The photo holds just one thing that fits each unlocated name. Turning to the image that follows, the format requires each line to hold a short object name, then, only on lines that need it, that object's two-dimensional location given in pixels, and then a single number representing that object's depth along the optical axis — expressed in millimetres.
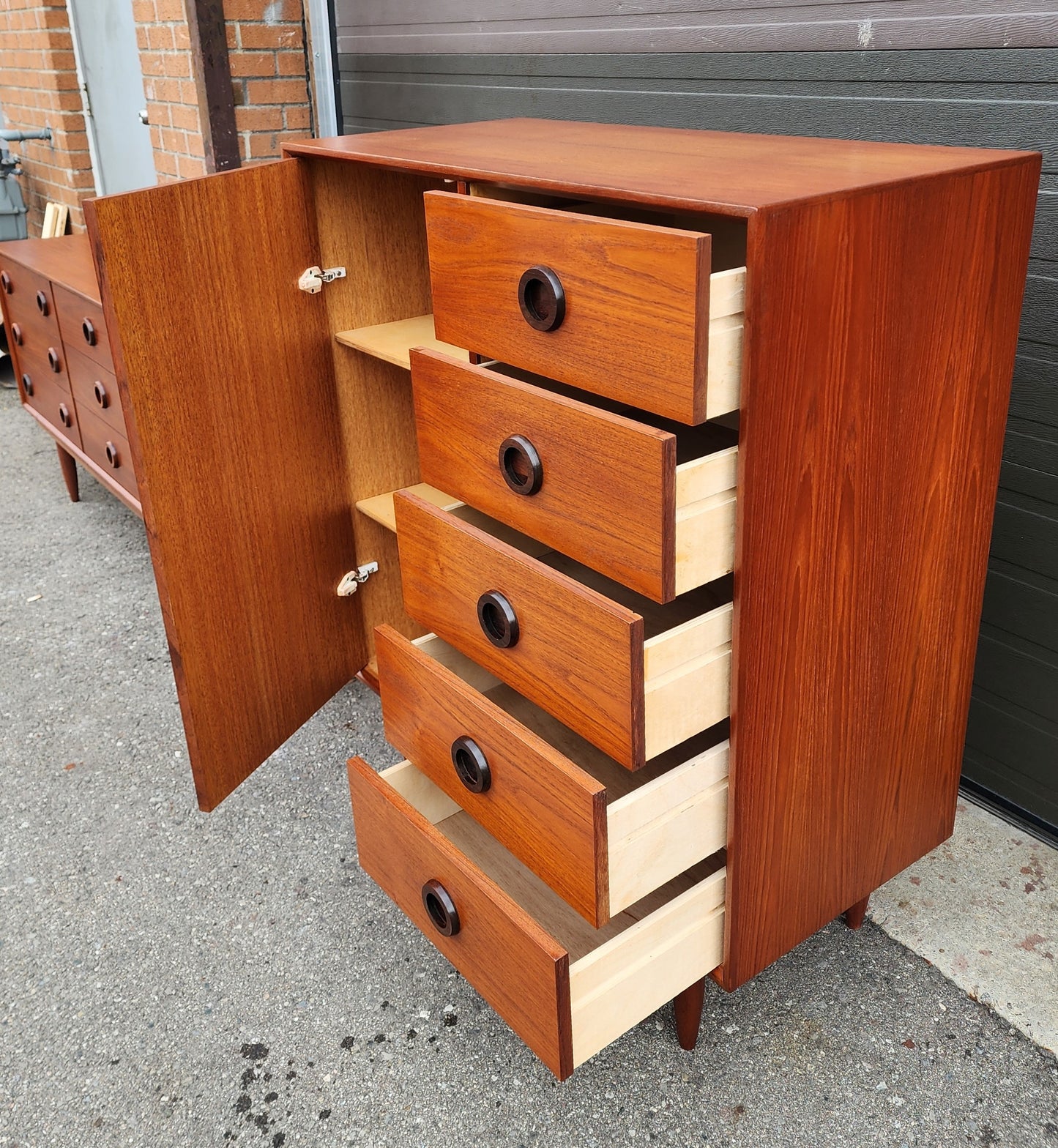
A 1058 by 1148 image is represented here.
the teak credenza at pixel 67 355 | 2711
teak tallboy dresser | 1101
